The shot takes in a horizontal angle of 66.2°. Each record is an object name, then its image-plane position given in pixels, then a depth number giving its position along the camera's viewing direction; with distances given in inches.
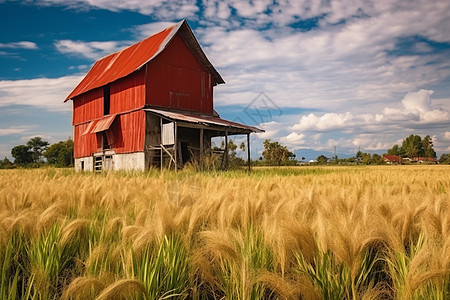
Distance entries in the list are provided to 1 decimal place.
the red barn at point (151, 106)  783.1
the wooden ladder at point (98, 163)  938.1
